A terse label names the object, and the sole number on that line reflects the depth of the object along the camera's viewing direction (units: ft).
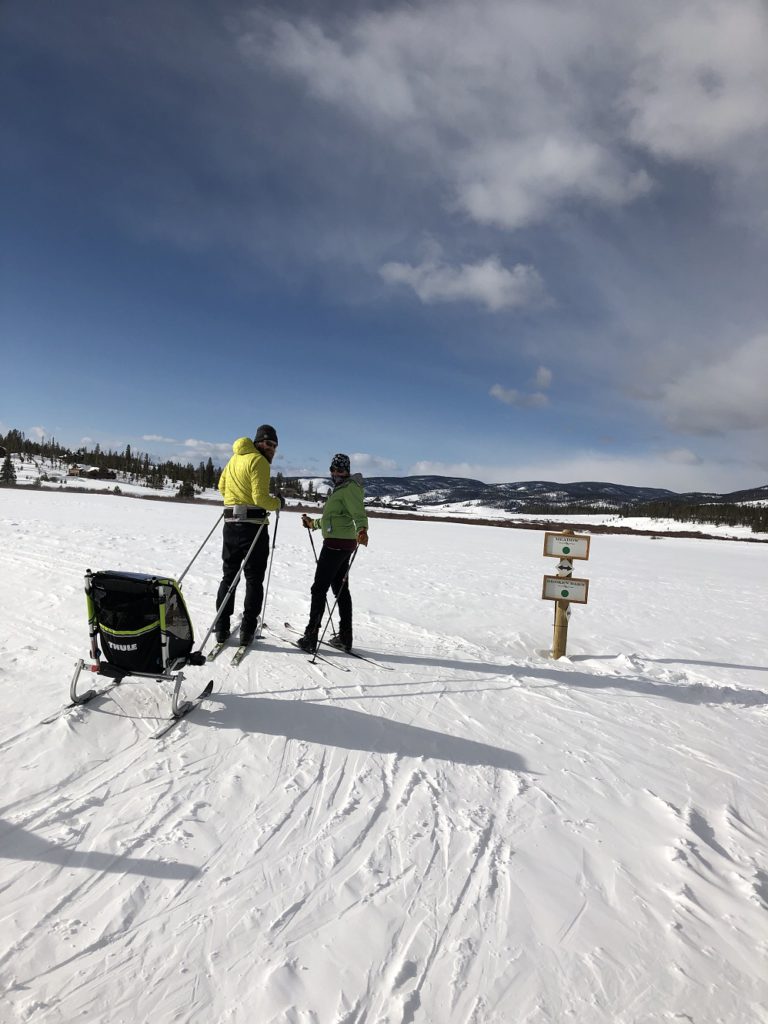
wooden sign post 21.42
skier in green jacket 18.20
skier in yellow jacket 16.88
